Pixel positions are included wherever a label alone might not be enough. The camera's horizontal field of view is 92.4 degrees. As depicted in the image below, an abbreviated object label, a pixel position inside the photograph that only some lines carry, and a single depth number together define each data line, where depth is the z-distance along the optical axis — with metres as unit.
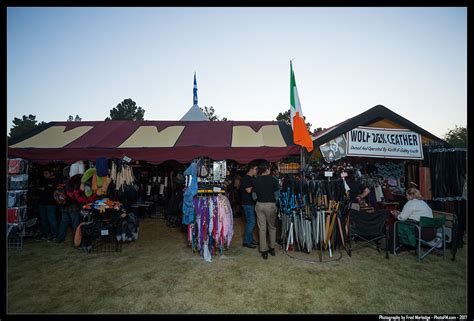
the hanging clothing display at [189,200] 4.79
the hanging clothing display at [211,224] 4.71
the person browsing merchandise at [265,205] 4.68
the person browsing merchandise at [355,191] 5.46
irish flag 5.21
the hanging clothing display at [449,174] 5.39
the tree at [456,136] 28.02
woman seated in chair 4.52
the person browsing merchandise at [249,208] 5.36
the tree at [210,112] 37.64
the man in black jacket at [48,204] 5.73
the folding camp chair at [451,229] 4.48
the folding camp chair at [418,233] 4.34
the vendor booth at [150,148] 5.45
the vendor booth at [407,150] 5.38
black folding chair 4.77
